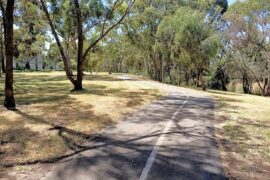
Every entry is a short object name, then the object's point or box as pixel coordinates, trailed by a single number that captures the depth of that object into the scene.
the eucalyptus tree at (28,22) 15.47
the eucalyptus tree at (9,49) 8.04
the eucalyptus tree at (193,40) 19.32
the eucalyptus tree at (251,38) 22.29
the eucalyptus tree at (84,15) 12.93
